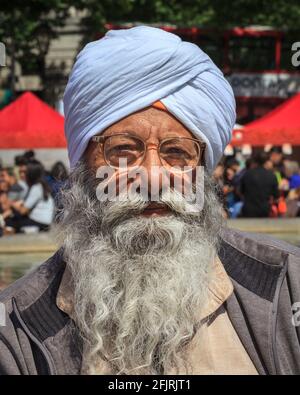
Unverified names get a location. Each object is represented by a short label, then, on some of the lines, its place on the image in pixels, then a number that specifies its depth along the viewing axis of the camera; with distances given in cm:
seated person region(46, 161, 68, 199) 1100
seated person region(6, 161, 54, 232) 1073
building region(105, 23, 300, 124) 2159
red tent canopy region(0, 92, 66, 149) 1214
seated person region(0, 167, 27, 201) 1173
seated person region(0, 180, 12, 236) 1168
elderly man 202
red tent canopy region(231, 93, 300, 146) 1272
